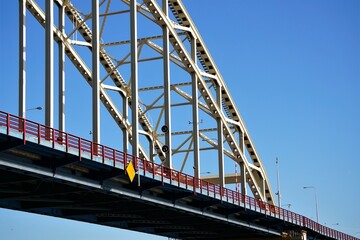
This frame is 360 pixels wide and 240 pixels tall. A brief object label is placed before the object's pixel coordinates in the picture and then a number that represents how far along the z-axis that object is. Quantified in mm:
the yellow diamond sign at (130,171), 57872
